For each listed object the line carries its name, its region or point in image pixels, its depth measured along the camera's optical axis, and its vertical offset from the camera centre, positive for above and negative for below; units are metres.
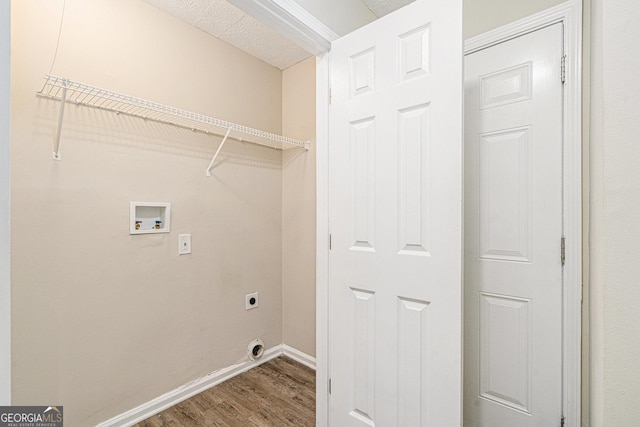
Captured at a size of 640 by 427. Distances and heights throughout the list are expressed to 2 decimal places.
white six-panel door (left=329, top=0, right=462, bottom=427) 1.07 -0.04
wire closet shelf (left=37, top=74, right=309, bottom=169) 1.40 +0.62
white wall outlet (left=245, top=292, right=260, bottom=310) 2.30 -0.76
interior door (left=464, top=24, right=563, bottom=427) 1.26 -0.11
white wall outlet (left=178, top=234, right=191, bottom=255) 1.92 -0.23
